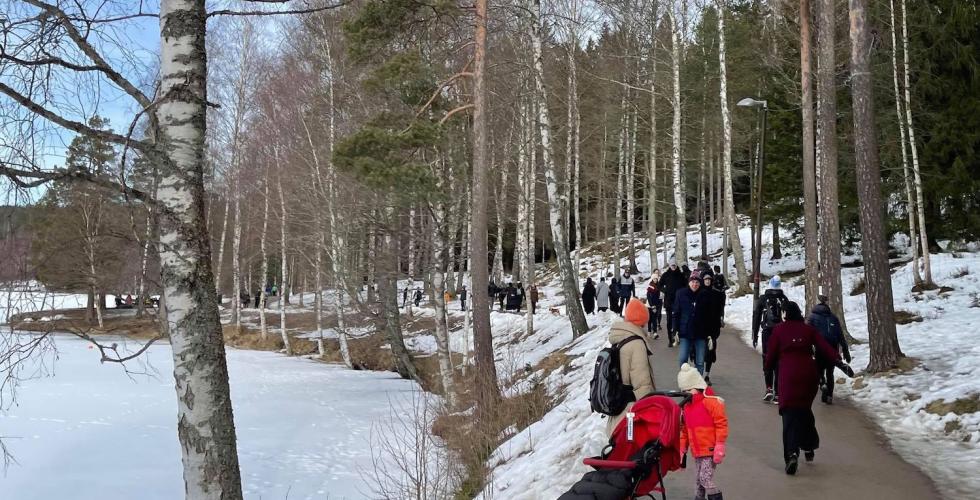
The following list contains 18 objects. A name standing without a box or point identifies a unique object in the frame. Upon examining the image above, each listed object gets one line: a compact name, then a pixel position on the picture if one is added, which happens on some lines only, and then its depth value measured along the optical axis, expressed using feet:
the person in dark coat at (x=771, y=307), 36.27
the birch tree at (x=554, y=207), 52.85
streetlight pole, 56.44
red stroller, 15.43
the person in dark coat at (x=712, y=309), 33.32
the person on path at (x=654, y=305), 56.85
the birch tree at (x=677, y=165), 69.97
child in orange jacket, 17.46
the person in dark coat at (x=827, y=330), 31.63
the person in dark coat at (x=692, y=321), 33.27
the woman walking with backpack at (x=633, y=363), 18.54
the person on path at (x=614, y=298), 76.69
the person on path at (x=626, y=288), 69.87
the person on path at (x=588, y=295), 80.86
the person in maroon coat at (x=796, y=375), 21.77
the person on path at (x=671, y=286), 49.16
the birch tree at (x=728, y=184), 71.92
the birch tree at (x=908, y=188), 61.67
